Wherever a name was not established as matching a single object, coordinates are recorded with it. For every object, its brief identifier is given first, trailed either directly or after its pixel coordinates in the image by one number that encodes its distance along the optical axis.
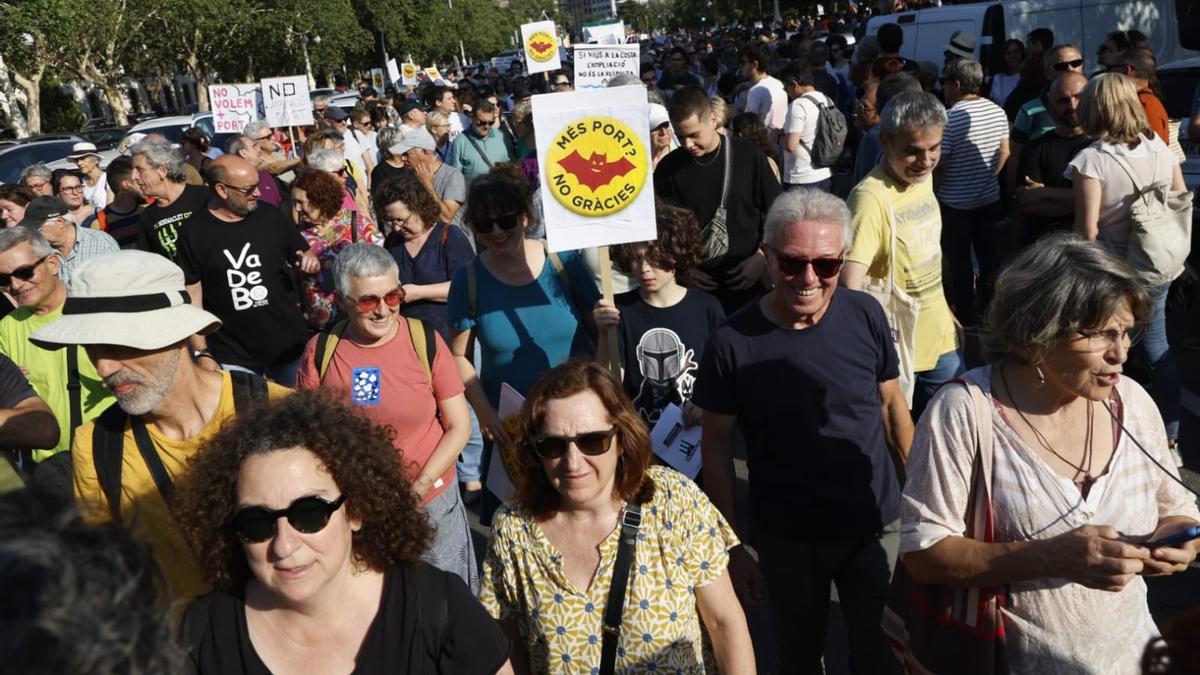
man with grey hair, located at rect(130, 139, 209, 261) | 6.12
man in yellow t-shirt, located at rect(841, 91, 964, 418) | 4.02
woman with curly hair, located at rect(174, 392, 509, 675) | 2.15
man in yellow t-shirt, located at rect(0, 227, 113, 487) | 3.82
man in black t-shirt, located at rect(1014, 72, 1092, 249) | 5.68
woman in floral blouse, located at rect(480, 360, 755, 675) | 2.51
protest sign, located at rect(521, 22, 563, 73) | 13.25
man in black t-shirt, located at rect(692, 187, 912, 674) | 3.10
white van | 13.19
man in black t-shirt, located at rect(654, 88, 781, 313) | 5.29
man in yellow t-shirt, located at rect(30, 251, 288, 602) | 2.70
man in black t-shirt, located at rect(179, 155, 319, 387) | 5.31
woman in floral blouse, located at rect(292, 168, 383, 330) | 6.06
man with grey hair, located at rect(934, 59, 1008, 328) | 6.58
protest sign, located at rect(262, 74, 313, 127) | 12.48
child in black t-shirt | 3.90
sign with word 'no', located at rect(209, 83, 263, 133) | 12.87
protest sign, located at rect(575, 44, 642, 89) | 8.63
